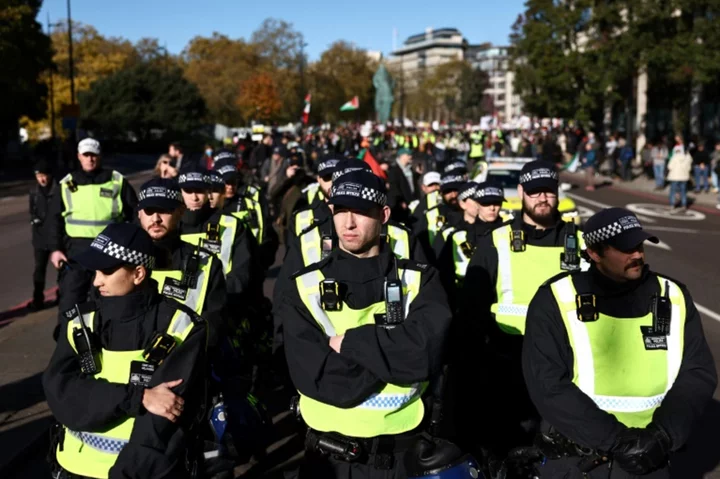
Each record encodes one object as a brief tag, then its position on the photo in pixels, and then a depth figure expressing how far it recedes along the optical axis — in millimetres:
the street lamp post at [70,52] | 47625
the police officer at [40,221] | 11039
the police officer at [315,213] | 7117
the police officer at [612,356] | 3654
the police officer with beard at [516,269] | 5590
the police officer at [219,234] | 6516
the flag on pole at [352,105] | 36772
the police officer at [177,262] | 4820
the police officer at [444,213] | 8883
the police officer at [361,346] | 3670
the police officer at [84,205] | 8547
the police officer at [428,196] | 10109
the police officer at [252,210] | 8375
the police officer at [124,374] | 3650
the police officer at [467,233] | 7117
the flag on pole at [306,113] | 34844
